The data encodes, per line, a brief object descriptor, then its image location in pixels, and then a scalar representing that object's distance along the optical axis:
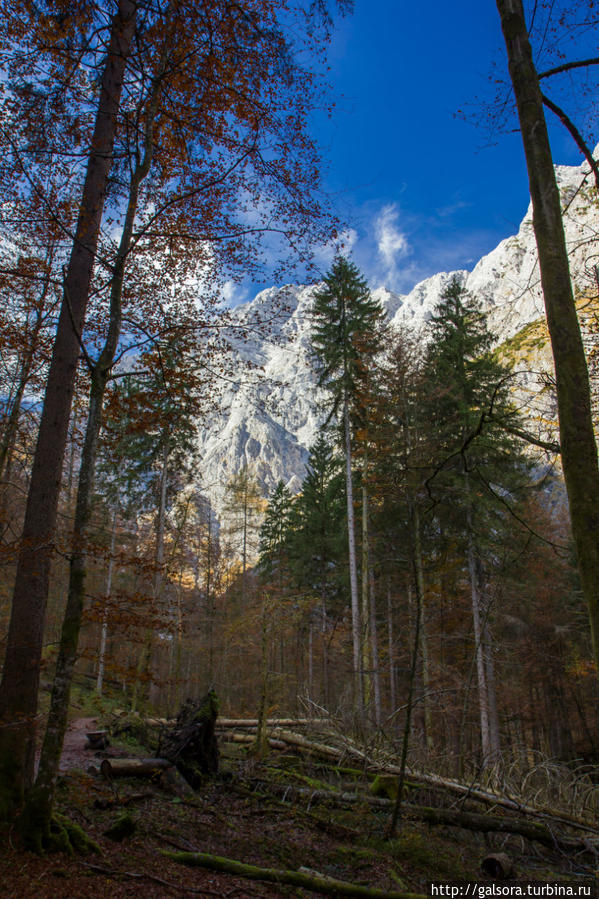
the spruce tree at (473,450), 13.62
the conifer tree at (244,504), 27.92
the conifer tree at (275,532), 27.67
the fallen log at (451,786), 5.88
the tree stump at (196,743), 7.28
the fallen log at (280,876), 3.90
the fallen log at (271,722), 10.16
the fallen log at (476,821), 5.42
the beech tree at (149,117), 5.21
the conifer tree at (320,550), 22.64
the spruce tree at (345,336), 16.31
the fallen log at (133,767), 6.52
